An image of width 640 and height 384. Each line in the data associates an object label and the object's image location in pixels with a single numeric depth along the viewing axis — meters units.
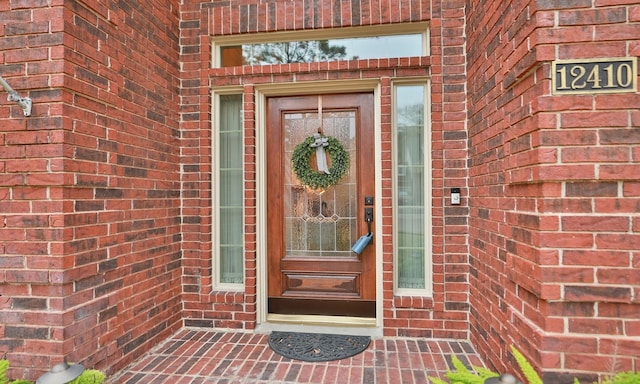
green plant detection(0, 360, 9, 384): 1.62
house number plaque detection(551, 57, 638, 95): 1.60
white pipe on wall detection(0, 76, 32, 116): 1.85
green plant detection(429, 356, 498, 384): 1.64
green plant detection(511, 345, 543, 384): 1.50
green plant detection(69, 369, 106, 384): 1.75
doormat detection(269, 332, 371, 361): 2.53
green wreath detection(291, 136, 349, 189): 3.03
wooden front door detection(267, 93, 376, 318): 3.03
